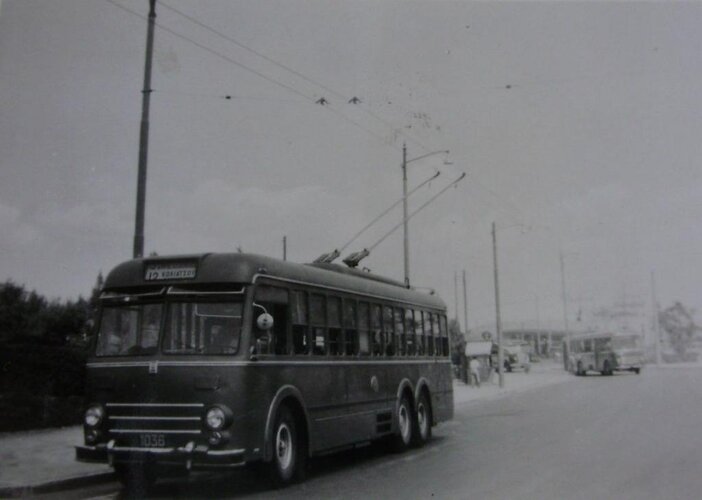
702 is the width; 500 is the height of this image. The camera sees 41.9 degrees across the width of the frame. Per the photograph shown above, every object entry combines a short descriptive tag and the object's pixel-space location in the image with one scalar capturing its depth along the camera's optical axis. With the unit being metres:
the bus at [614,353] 51.78
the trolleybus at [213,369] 10.19
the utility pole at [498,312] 39.59
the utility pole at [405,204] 28.79
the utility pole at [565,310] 64.31
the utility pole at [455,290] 84.30
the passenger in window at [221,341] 10.48
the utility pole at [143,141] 14.55
